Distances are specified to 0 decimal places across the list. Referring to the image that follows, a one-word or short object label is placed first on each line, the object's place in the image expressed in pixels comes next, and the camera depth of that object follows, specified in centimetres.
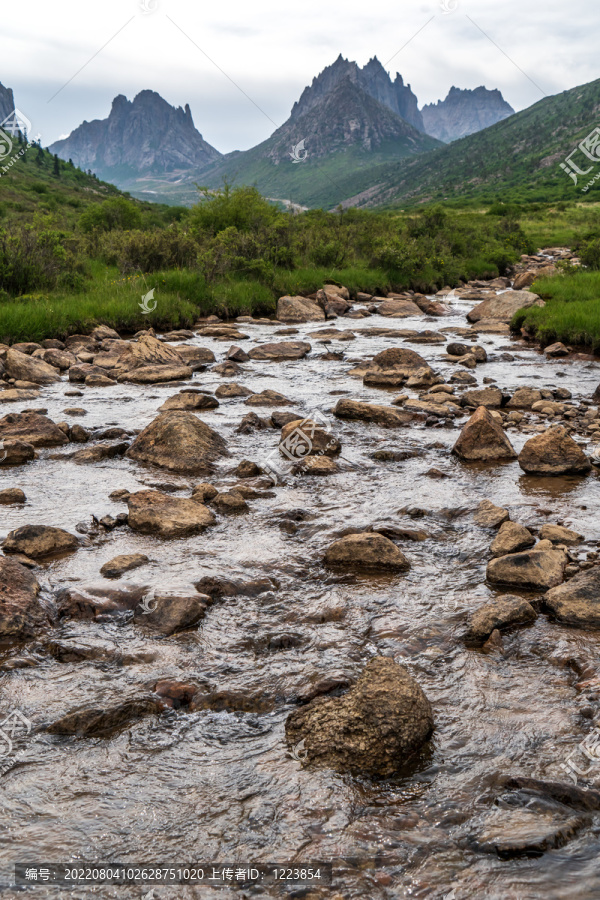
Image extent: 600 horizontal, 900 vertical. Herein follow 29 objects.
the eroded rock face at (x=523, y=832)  297
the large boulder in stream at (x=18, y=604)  465
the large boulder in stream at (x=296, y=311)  2238
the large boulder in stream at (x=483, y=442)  895
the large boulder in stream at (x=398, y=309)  2347
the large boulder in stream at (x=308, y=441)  917
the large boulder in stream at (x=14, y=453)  867
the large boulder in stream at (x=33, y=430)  936
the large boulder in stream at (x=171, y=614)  492
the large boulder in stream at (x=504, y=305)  2100
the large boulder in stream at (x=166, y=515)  657
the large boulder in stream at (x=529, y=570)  546
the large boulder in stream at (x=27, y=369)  1314
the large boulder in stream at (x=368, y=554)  591
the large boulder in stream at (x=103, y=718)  381
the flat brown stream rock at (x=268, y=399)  1190
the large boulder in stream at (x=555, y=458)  828
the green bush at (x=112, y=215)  3397
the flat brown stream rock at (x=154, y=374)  1359
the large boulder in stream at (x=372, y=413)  1083
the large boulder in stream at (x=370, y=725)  351
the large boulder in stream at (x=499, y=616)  478
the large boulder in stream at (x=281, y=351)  1639
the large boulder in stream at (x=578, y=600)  489
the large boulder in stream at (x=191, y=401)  1148
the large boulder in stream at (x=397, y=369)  1371
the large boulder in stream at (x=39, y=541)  596
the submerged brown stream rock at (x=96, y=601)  505
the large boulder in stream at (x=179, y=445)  856
